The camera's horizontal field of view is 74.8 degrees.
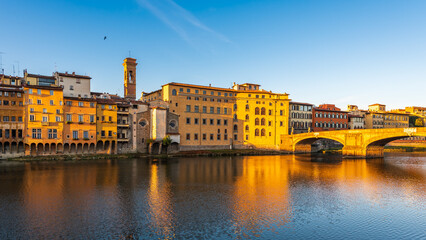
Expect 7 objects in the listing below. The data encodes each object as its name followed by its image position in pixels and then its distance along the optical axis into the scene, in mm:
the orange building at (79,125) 67625
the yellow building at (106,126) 71938
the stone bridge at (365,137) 67875
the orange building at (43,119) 62938
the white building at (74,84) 70625
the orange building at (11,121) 61450
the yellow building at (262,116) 94938
